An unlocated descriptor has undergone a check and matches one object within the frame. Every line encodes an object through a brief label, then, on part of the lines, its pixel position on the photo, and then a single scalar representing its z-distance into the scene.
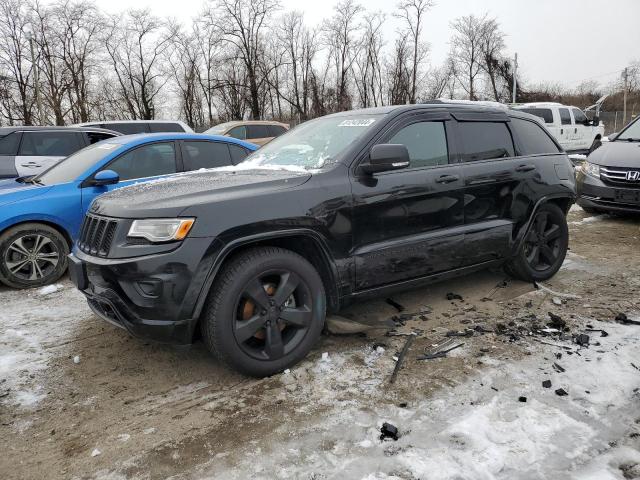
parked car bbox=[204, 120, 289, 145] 15.18
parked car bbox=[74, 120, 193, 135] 13.23
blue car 5.03
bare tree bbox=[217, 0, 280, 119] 33.72
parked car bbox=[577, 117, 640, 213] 7.25
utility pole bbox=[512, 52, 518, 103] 44.41
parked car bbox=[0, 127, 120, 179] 8.57
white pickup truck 18.33
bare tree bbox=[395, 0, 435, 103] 40.19
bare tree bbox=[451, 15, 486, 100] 50.06
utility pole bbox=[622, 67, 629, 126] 39.36
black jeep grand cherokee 2.85
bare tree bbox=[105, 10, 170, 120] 37.84
